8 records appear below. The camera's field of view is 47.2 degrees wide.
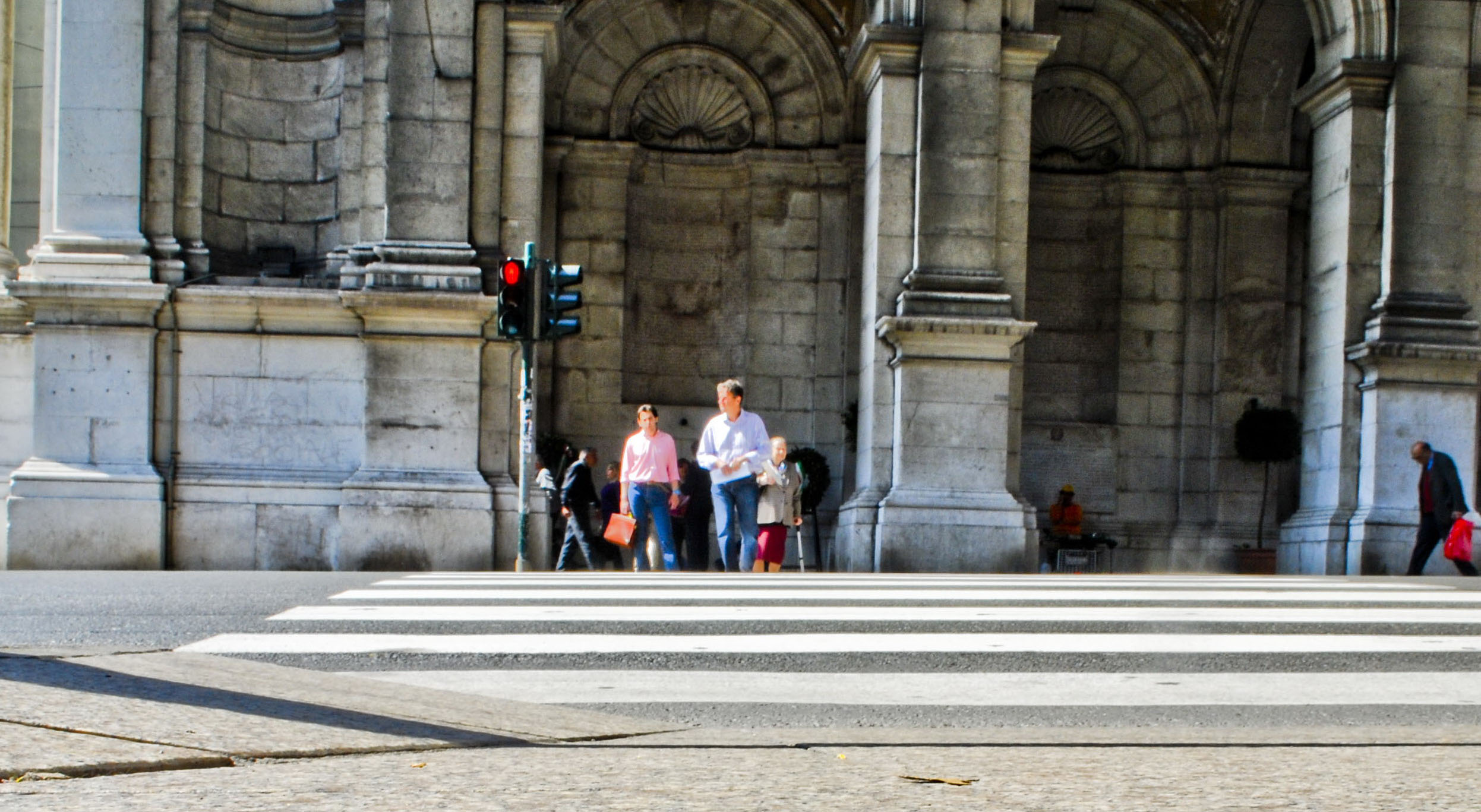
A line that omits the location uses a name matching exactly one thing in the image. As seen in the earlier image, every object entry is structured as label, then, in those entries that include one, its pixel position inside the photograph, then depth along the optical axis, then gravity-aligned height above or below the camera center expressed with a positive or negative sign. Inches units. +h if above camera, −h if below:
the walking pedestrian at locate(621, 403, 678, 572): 576.1 -33.8
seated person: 843.4 -64.8
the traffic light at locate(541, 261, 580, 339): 594.9 +24.8
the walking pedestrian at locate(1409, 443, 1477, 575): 647.1 -41.7
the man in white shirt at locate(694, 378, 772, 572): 551.8 -27.6
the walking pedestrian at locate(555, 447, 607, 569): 704.4 -54.2
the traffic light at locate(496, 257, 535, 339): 591.2 +24.6
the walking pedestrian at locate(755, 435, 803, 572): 566.3 -47.9
